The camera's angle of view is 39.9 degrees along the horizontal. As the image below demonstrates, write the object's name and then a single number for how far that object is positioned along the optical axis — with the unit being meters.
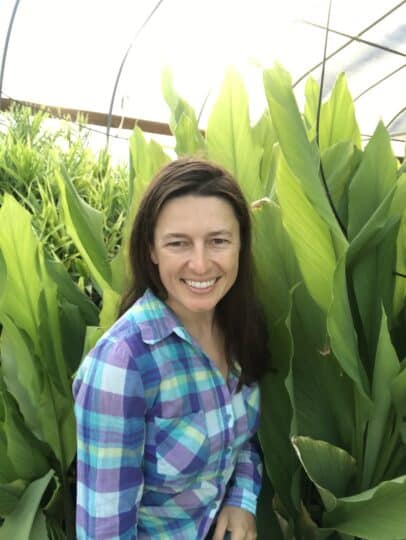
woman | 0.53
